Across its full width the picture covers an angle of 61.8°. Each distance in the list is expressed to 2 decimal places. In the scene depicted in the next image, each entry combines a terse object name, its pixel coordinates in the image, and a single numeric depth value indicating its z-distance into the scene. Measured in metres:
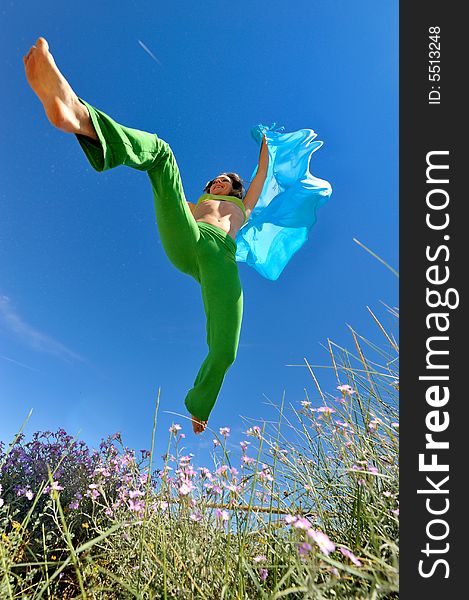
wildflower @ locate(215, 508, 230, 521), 1.02
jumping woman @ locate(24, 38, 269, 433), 1.32
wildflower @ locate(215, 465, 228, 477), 1.29
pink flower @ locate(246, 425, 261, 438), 1.44
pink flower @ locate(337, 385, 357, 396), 1.29
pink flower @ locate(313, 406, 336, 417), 1.29
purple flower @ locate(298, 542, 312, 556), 0.59
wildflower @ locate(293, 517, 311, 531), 0.59
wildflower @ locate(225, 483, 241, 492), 1.03
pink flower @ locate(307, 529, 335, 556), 0.57
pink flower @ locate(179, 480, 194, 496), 0.95
